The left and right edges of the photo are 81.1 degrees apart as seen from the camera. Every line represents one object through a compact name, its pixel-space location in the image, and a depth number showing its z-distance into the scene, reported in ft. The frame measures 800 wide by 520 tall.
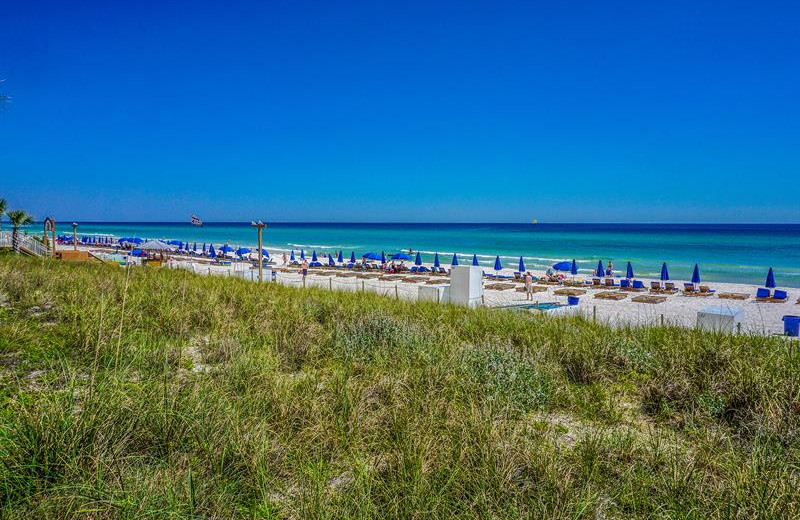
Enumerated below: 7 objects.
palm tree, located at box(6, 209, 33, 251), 67.66
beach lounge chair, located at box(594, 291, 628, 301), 62.80
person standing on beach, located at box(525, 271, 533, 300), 60.90
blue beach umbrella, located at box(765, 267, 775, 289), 65.39
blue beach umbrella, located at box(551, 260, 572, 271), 82.02
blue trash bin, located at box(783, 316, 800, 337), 33.22
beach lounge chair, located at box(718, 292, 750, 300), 63.08
